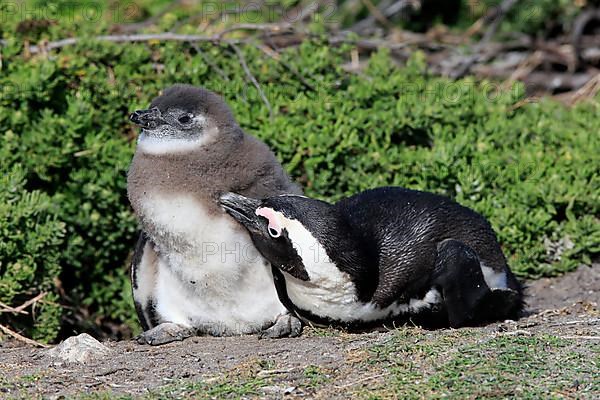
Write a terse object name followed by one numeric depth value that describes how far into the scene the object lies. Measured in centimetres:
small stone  898
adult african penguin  887
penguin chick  916
